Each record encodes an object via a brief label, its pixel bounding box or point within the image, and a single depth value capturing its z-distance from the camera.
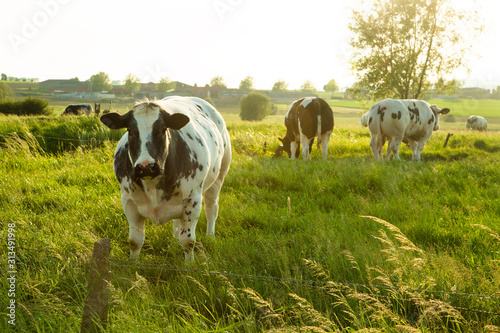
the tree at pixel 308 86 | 154.00
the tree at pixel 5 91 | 68.69
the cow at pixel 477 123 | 34.31
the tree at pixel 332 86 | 176.50
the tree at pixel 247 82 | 137.91
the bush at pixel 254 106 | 67.19
